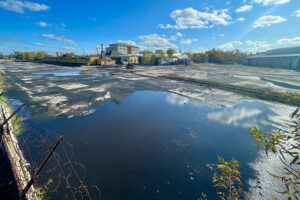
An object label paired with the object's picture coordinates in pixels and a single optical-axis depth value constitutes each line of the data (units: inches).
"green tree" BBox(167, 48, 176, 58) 3191.4
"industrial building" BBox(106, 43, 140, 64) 2067.2
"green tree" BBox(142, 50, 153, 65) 2284.9
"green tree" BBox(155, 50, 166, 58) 2421.6
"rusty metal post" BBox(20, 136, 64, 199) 69.0
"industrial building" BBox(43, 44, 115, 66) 1683.1
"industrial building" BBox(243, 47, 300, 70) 1816.9
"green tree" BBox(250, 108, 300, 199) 65.0
